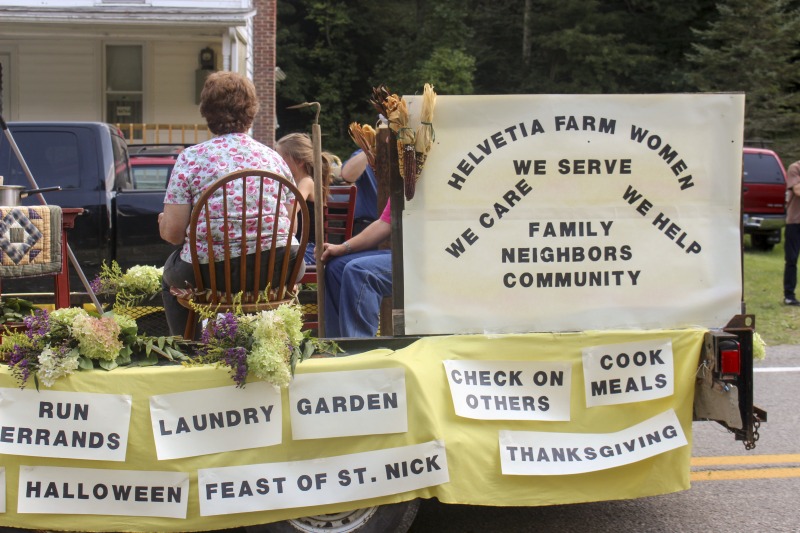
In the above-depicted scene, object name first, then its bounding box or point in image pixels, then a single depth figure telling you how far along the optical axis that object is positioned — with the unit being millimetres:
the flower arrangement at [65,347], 3195
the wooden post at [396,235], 3391
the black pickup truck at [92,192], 7734
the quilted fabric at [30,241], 3498
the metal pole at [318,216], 4074
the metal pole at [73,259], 3715
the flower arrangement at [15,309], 3936
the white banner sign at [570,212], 3416
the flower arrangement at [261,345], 3152
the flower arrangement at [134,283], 4777
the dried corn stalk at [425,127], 3309
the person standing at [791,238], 10023
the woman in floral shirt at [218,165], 3938
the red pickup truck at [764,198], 15477
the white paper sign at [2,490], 3219
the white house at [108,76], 16719
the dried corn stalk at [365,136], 4551
